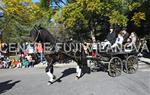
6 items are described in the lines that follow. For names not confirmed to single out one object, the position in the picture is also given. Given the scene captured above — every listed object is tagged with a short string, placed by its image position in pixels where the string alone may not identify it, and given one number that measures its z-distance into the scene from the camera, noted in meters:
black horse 5.36
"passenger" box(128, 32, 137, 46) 6.20
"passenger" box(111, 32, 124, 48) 6.03
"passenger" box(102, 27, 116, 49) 6.03
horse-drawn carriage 5.41
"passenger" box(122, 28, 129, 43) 6.30
